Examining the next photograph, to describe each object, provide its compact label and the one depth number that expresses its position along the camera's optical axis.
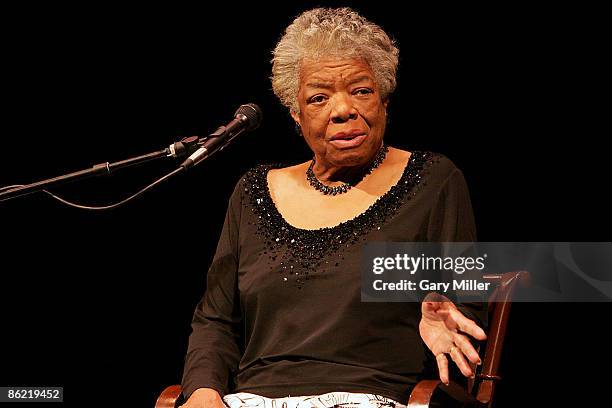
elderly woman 4.96
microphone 4.61
